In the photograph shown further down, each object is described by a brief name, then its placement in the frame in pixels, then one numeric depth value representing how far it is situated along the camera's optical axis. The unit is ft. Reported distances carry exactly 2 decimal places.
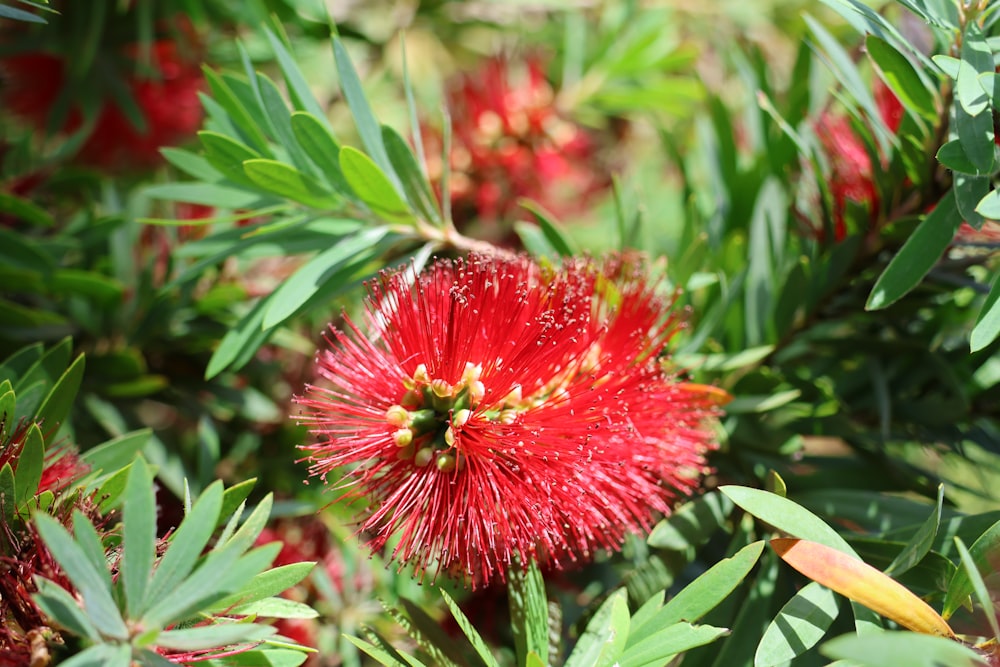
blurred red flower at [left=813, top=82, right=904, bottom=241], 2.02
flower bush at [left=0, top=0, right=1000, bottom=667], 1.75
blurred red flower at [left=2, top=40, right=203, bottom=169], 2.48
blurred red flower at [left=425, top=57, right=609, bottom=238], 2.50
